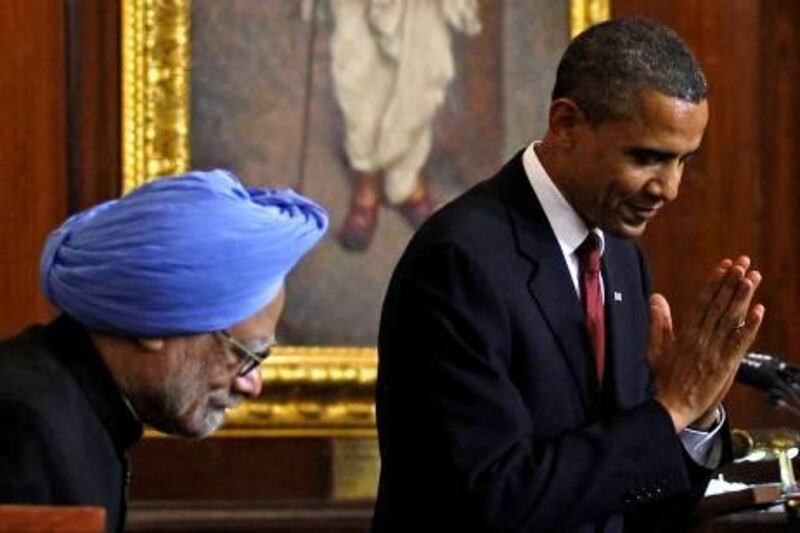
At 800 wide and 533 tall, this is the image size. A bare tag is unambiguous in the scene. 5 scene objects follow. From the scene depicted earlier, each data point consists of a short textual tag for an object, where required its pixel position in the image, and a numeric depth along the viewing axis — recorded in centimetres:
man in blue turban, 394
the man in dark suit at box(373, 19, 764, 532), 465
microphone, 568
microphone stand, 570
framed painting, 770
